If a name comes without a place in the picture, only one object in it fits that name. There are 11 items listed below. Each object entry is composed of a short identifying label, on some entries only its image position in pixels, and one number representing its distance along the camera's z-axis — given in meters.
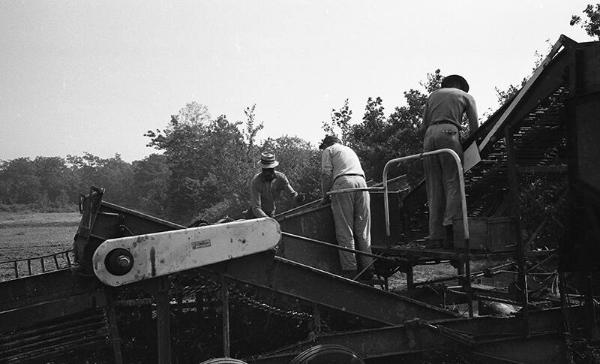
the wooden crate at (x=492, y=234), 4.50
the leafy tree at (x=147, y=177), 89.16
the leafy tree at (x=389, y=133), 23.45
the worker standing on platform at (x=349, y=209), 6.22
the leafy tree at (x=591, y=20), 20.91
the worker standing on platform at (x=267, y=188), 7.85
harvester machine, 3.74
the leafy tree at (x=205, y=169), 43.88
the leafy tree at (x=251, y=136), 43.66
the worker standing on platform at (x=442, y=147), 5.32
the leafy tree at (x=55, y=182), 117.25
